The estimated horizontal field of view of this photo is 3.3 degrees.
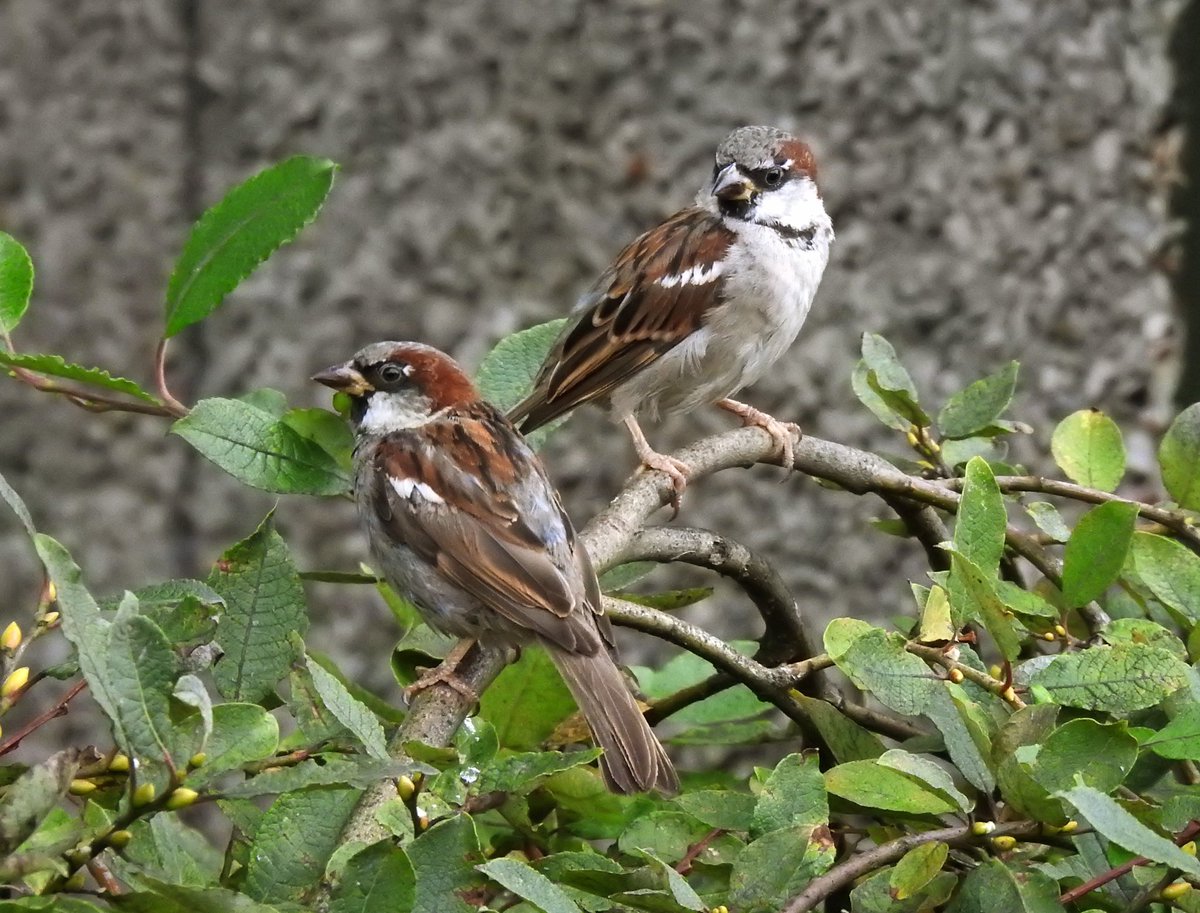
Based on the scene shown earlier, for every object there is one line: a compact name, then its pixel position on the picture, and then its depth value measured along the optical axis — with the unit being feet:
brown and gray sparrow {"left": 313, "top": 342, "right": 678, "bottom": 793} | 18.48
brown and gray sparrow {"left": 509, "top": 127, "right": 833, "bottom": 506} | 19.02
